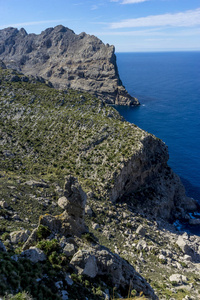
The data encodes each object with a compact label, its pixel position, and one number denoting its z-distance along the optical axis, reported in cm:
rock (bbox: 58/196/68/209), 3005
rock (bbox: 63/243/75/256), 2225
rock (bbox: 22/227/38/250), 2227
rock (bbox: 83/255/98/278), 2141
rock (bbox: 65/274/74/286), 1925
